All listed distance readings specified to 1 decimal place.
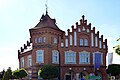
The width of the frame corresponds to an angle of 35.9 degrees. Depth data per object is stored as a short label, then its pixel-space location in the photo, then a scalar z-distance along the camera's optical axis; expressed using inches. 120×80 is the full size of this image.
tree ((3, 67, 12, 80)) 1358.2
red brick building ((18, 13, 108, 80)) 1256.8
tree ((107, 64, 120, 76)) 1247.2
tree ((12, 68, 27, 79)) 1226.5
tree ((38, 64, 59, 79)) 1138.6
